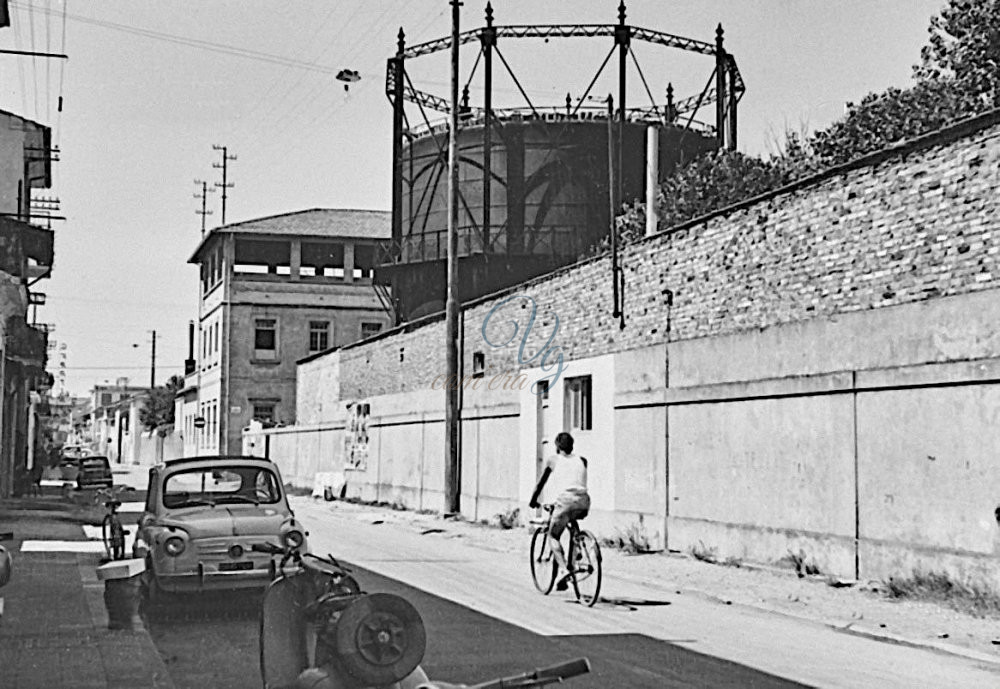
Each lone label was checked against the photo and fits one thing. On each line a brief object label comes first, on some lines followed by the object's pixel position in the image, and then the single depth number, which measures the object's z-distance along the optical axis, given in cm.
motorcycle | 495
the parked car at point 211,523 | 1234
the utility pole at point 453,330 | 2725
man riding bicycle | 1345
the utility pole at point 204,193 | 7738
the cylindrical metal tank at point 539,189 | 3775
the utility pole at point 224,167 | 7519
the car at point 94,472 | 4506
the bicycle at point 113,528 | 1756
